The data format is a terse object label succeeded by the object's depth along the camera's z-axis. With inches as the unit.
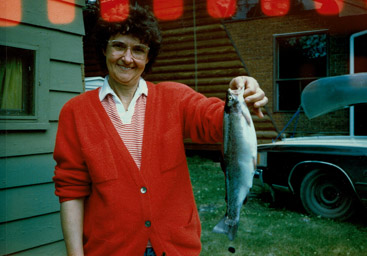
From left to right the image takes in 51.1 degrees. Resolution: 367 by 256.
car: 209.0
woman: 69.4
